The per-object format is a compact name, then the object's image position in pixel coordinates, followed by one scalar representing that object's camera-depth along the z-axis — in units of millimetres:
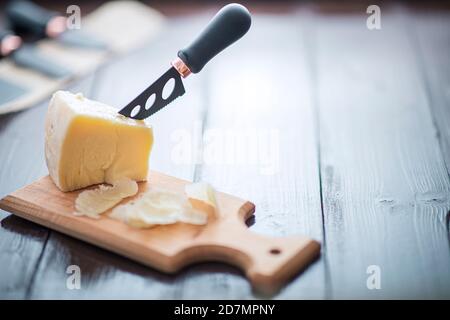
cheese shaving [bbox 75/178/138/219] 1168
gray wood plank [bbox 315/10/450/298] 1117
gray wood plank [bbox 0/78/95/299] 1114
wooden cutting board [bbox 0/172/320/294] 1094
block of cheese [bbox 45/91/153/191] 1174
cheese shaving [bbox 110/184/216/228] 1142
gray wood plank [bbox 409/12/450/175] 1424
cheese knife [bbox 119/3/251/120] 1183
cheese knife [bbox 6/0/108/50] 1668
